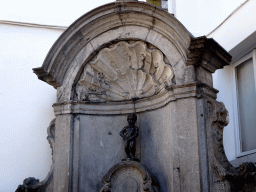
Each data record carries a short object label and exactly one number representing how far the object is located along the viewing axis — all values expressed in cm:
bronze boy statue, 603
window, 642
